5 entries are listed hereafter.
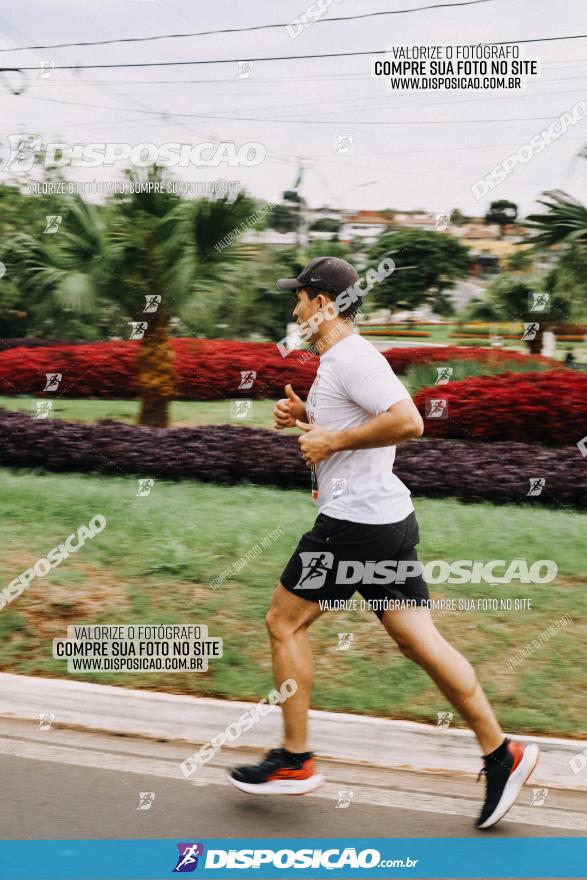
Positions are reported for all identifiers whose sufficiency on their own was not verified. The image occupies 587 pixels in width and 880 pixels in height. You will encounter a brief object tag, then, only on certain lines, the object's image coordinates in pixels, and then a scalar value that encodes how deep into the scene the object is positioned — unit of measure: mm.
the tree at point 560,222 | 8383
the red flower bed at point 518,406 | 8414
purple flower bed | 7664
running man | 3656
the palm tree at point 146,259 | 8602
